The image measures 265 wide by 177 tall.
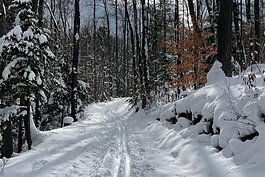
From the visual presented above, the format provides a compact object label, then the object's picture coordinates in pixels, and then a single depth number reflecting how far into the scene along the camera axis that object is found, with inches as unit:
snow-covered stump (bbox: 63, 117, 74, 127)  745.6
